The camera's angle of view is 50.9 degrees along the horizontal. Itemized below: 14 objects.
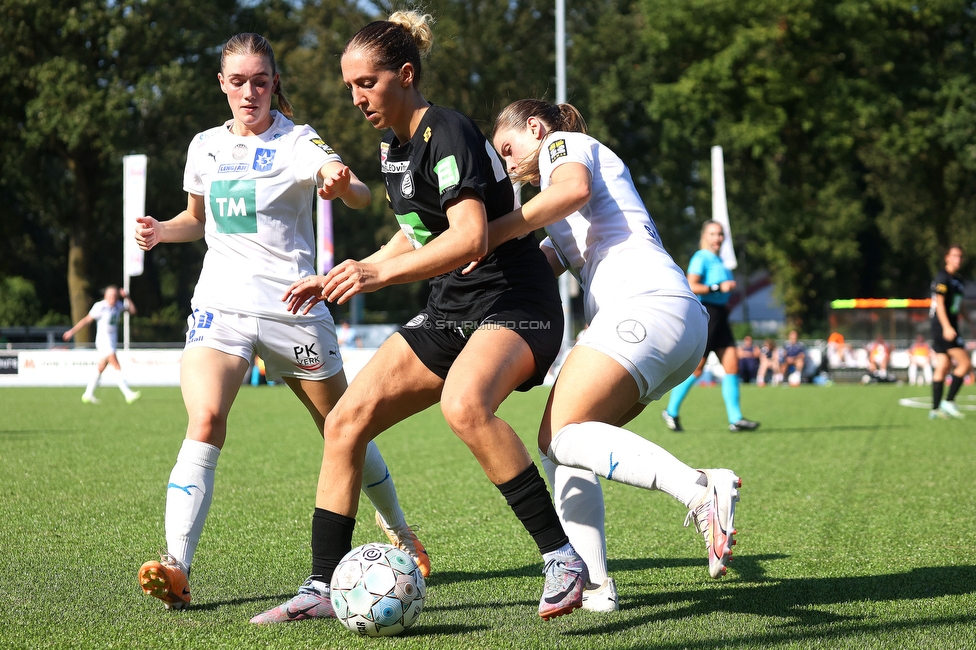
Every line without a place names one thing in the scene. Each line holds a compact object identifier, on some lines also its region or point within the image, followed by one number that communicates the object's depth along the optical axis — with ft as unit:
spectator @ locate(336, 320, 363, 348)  92.63
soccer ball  11.64
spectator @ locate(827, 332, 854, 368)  100.68
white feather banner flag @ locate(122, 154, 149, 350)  68.59
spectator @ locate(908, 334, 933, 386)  95.30
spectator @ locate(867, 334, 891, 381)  97.35
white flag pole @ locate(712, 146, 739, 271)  71.10
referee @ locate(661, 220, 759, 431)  37.14
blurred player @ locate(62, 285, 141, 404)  58.70
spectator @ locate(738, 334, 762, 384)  96.68
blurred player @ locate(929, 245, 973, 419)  42.65
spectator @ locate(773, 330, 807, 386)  95.70
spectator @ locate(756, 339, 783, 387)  95.86
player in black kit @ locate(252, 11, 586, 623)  11.50
